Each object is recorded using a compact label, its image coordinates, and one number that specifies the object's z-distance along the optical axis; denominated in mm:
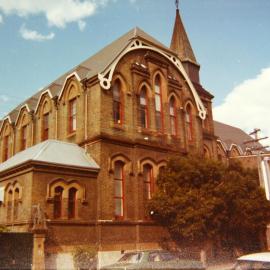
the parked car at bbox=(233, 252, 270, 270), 11969
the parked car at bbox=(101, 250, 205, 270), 16172
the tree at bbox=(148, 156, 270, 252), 22125
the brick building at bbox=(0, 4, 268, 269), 21094
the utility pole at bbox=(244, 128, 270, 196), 21859
